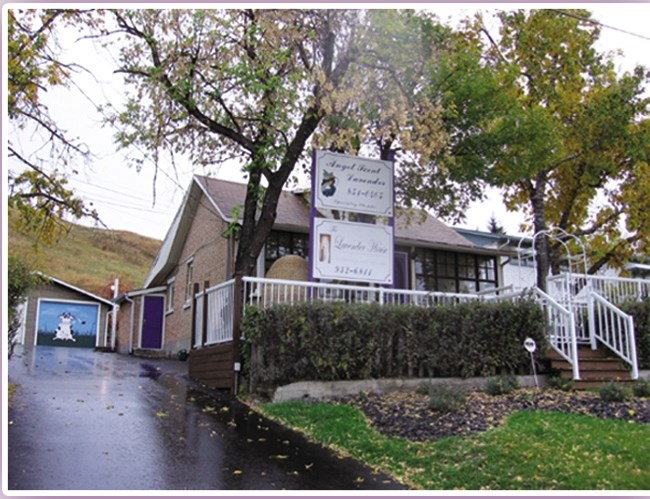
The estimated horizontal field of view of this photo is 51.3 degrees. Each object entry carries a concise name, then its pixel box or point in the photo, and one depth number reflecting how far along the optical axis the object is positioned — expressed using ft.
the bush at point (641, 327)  38.42
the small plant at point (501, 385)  32.09
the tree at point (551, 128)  44.09
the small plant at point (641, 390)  30.53
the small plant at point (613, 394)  29.58
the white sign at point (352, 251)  37.76
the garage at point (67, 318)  88.12
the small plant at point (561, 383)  33.73
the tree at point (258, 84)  36.47
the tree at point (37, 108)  29.96
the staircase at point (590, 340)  35.53
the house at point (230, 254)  54.29
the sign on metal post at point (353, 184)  38.81
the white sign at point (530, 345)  33.04
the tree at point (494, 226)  165.30
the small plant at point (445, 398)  28.04
